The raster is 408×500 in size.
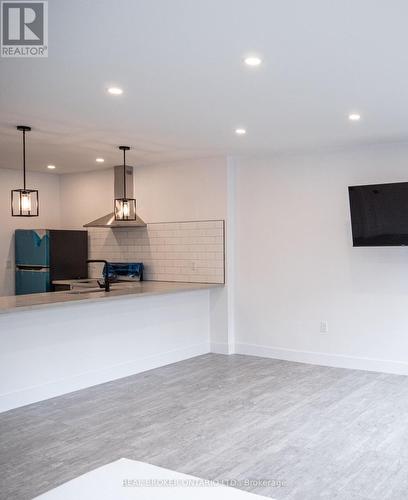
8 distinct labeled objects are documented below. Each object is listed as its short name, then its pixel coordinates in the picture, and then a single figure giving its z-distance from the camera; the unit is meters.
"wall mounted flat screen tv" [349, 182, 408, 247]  5.10
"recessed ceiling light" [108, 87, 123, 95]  3.60
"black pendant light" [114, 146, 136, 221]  5.57
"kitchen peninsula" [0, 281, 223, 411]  4.49
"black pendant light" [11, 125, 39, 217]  4.71
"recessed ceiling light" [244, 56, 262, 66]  3.00
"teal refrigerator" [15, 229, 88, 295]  7.06
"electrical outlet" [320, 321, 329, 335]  5.88
